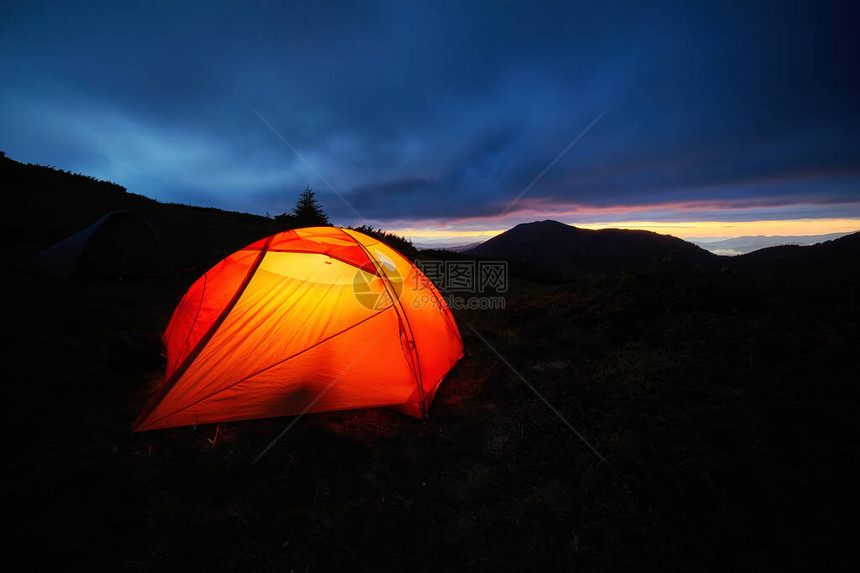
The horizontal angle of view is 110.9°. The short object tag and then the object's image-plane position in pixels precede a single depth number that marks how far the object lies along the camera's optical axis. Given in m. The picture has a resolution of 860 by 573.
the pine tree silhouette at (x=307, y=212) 23.55
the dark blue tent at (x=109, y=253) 8.89
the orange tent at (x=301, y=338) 3.92
